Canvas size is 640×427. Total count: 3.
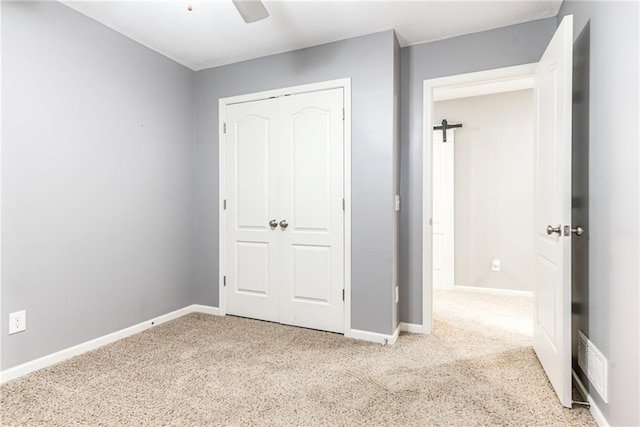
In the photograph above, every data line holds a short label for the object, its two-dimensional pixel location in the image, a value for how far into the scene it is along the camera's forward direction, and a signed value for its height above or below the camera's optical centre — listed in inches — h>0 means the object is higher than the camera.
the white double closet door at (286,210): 110.9 +0.1
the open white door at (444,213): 170.4 -1.3
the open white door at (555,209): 67.8 +0.3
